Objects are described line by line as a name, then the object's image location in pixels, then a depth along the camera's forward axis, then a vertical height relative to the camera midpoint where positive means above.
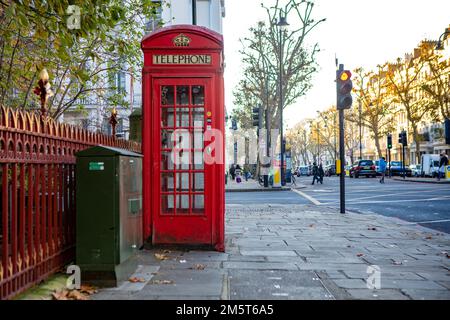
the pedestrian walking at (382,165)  32.78 +0.27
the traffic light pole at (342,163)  12.33 +0.17
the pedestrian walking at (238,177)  36.44 -0.42
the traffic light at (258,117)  23.40 +2.56
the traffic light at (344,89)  12.02 +1.98
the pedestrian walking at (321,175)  34.08 -0.34
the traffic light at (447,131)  13.64 +1.02
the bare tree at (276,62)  29.73 +7.82
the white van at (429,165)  46.46 +0.32
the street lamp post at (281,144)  27.92 +1.55
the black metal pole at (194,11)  10.23 +3.40
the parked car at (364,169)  46.69 +0.03
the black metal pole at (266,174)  26.67 -0.17
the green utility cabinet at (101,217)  4.78 -0.43
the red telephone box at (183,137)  6.72 +0.48
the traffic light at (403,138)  40.03 +2.44
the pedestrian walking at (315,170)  34.17 -0.03
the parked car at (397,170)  49.86 -0.12
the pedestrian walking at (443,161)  35.53 +0.51
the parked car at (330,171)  61.61 -0.14
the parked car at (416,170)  50.96 -0.16
